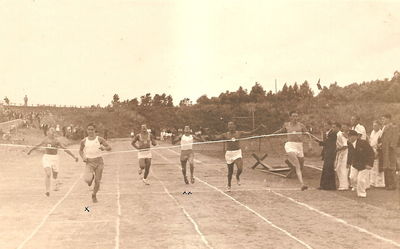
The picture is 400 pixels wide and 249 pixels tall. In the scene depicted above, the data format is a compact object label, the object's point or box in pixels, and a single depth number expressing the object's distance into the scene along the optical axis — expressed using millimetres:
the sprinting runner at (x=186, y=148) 16875
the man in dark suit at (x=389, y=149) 15195
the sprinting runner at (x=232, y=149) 15438
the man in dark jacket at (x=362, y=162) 13961
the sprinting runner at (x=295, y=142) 14898
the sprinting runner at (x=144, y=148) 16594
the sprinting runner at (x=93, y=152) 13258
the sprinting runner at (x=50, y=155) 14133
